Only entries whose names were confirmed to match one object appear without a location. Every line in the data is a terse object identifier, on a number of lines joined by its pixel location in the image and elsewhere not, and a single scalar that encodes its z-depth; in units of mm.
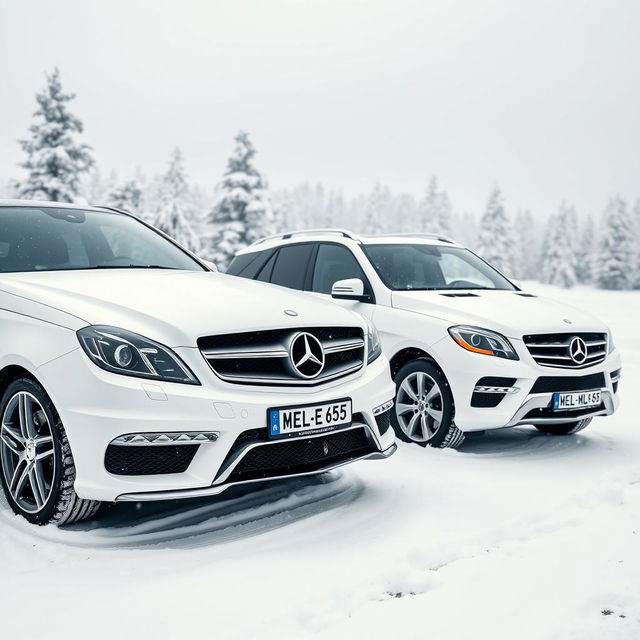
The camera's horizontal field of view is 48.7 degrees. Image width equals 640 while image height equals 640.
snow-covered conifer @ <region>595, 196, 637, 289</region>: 76250
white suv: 5352
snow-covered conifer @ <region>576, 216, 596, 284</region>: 90562
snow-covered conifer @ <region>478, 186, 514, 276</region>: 66562
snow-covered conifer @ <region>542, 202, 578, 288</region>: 76250
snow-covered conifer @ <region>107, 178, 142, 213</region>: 48781
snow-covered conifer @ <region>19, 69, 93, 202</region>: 31938
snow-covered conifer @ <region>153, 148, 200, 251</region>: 41281
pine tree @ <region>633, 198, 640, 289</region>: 79625
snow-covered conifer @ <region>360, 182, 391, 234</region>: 84062
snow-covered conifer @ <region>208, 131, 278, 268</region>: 37406
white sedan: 3264
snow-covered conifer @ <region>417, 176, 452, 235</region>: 73844
